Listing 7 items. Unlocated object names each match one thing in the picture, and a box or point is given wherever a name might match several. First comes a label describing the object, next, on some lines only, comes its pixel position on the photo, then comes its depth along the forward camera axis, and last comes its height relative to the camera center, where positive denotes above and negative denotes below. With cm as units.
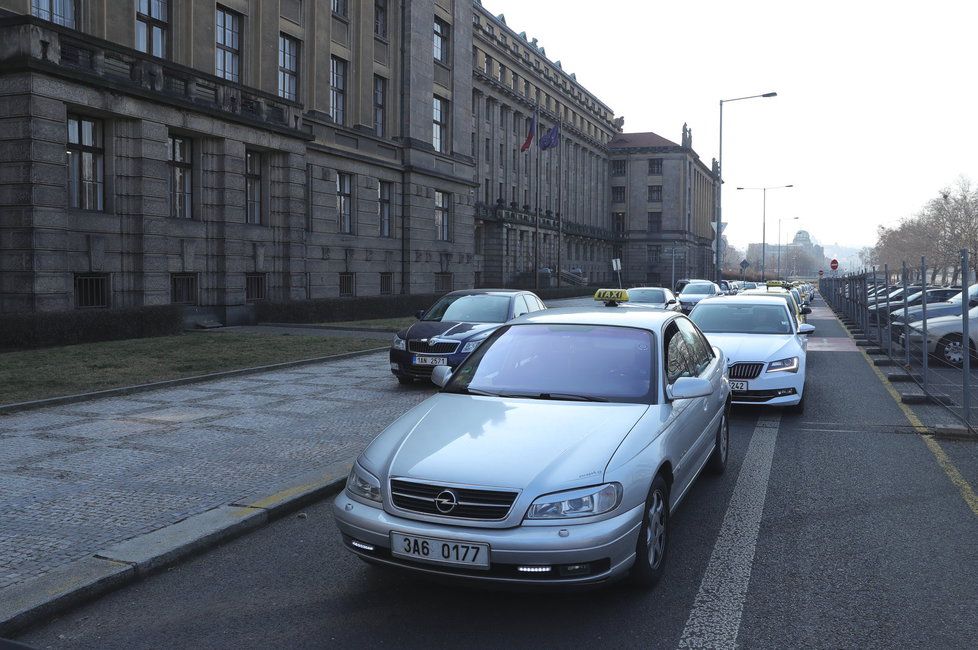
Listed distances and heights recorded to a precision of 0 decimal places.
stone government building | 1898 +432
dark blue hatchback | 1297 -66
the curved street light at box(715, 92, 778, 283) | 4534 +536
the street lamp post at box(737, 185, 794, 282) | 7835 +673
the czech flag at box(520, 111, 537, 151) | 4481 +853
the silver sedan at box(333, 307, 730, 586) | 398 -94
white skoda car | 1023 -73
